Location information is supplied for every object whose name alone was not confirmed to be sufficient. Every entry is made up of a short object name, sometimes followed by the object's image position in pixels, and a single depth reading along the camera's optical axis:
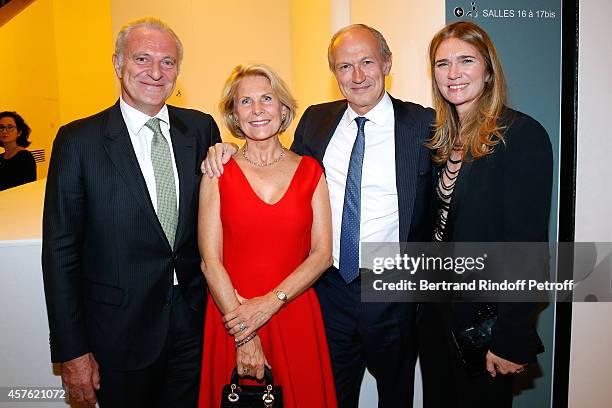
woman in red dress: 2.03
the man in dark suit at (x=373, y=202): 2.24
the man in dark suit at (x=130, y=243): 1.89
